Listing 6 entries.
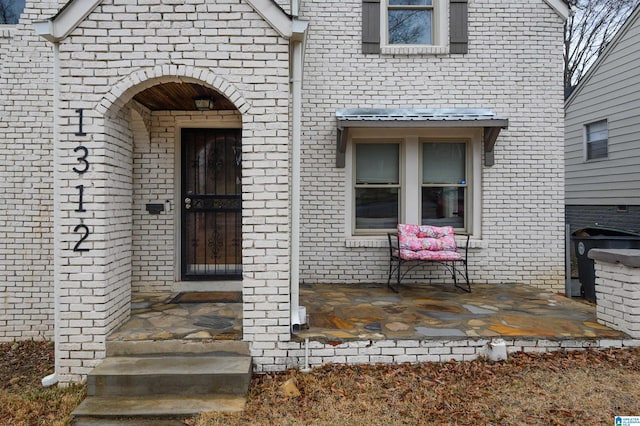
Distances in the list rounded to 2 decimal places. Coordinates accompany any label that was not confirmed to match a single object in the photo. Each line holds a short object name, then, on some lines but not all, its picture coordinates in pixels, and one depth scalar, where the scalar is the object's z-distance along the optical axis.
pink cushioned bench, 5.29
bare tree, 13.40
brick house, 3.48
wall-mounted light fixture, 4.62
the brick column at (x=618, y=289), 3.74
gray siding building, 8.18
